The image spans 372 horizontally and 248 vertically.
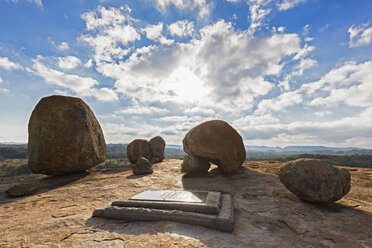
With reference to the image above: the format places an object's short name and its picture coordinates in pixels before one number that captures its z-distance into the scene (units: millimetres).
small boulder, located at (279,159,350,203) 5371
